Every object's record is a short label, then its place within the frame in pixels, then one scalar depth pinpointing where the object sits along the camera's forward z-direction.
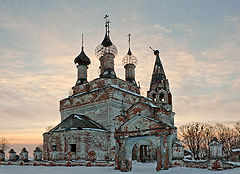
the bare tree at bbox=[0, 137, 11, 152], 54.33
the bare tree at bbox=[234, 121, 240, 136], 44.63
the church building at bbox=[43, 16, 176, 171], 14.88
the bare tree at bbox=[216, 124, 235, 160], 42.25
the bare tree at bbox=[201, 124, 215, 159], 43.31
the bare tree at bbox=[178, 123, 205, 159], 40.88
